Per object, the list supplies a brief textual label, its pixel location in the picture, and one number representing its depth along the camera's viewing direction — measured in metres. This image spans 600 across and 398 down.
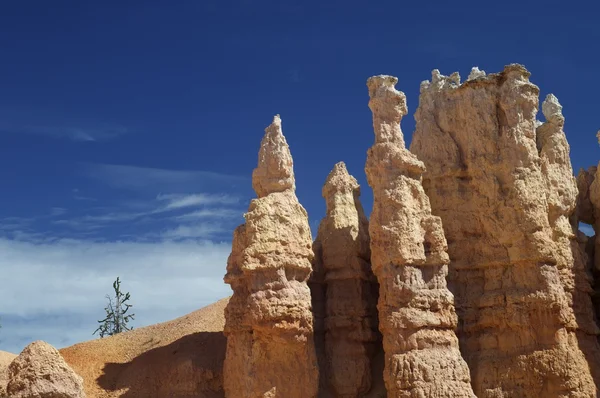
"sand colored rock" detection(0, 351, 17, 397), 26.79
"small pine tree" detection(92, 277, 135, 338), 41.00
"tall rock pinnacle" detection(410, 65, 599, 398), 24.19
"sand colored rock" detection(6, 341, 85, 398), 16.12
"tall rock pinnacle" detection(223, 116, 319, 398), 23.72
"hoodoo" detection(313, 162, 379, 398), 25.34
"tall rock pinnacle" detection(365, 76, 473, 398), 22.69
